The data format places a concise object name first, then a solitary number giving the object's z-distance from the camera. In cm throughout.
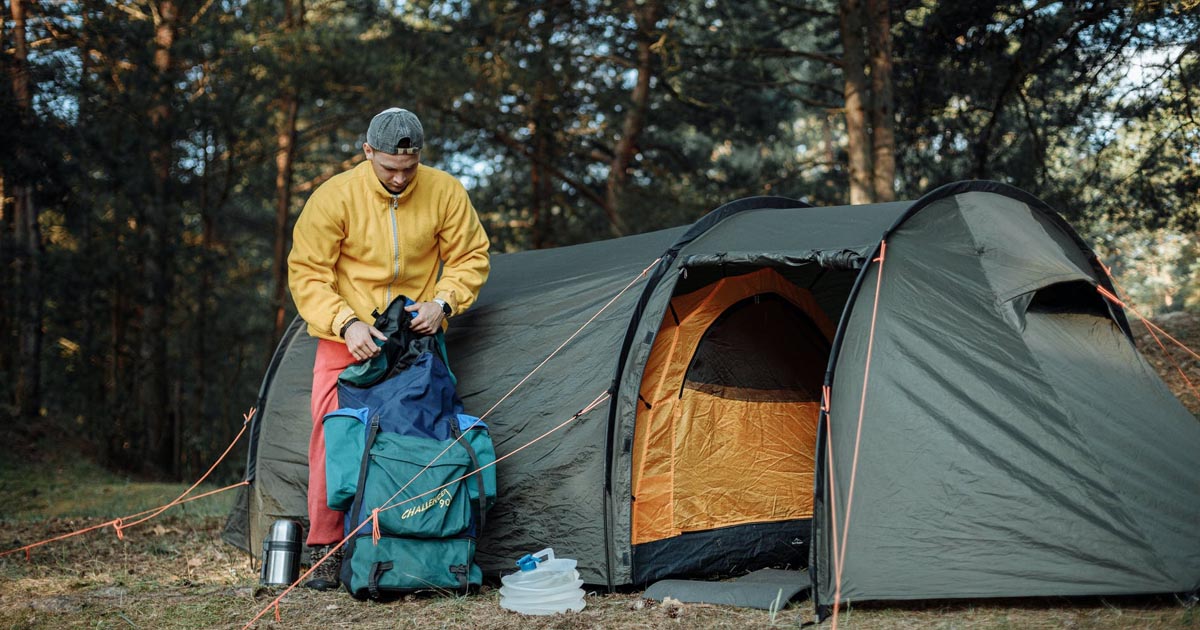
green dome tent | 370
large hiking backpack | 415
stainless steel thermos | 454
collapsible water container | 406
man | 447
